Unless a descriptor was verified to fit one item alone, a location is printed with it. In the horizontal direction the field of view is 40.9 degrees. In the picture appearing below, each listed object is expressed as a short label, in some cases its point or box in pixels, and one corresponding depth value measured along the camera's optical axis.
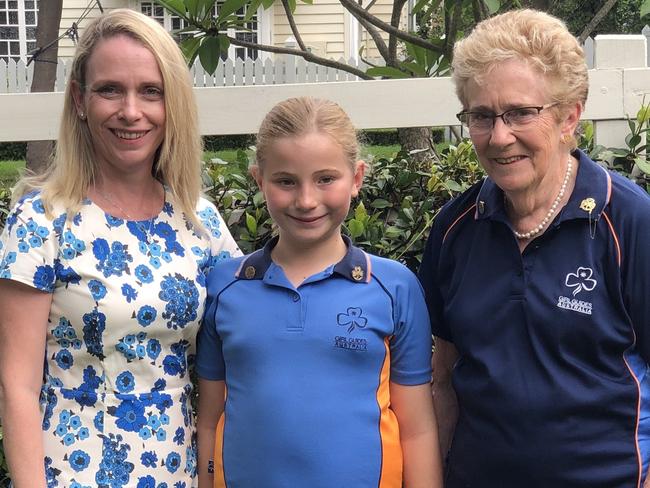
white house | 16.34
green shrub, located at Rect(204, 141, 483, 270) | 3.11
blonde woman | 2.12
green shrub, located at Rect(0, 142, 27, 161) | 15.15
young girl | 2.17
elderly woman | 2.04
